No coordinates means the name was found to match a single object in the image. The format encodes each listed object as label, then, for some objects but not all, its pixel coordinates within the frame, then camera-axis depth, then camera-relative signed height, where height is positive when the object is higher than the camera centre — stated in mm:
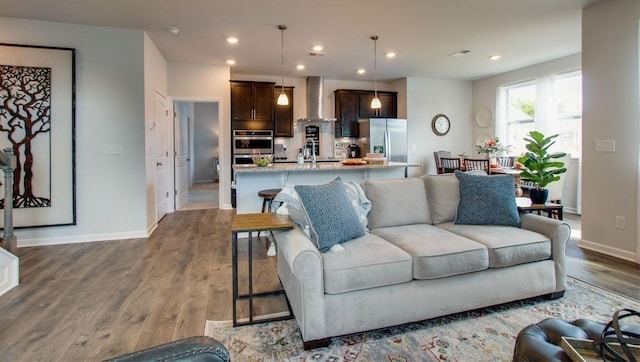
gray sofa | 1915 -614
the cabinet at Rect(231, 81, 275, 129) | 6379 +1221
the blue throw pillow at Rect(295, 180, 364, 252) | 2109 -292
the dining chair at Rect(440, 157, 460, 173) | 5672 +87
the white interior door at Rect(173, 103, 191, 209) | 6578 +298
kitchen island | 4203 -85
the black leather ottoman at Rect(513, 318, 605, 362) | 1165 -621
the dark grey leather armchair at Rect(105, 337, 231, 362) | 782 -426
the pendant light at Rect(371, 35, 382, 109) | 4840 +1865
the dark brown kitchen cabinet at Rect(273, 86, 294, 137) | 6844 +1029
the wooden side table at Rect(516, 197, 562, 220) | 2877 -329
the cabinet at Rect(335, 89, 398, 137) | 7238 +1290
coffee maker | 7477 +400
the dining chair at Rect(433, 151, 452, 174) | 6789 +303
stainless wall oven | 6344 +481
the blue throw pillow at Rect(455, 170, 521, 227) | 2719 -257
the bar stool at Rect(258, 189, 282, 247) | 3893 -290
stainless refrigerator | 6934 +660
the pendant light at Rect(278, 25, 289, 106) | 4719 +1008
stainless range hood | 7051 +1449
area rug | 1866 -995
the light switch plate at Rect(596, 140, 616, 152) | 3555 +246
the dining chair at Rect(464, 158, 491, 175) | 5023 +75
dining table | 5008 -28
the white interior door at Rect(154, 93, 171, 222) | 5368 +212
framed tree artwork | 3902 +477
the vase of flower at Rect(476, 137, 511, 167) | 6027 +342
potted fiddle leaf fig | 3857 +58
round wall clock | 7617 +996
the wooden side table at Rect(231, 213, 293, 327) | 2070 -348
